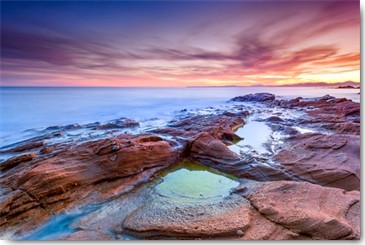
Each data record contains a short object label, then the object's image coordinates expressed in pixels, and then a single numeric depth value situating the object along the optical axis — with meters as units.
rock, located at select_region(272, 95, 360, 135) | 6.05
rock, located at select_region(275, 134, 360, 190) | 4.10
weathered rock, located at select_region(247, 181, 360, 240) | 2.85
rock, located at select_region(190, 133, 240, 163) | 5.29
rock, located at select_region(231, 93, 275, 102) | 16.20
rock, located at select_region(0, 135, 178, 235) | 3.58
